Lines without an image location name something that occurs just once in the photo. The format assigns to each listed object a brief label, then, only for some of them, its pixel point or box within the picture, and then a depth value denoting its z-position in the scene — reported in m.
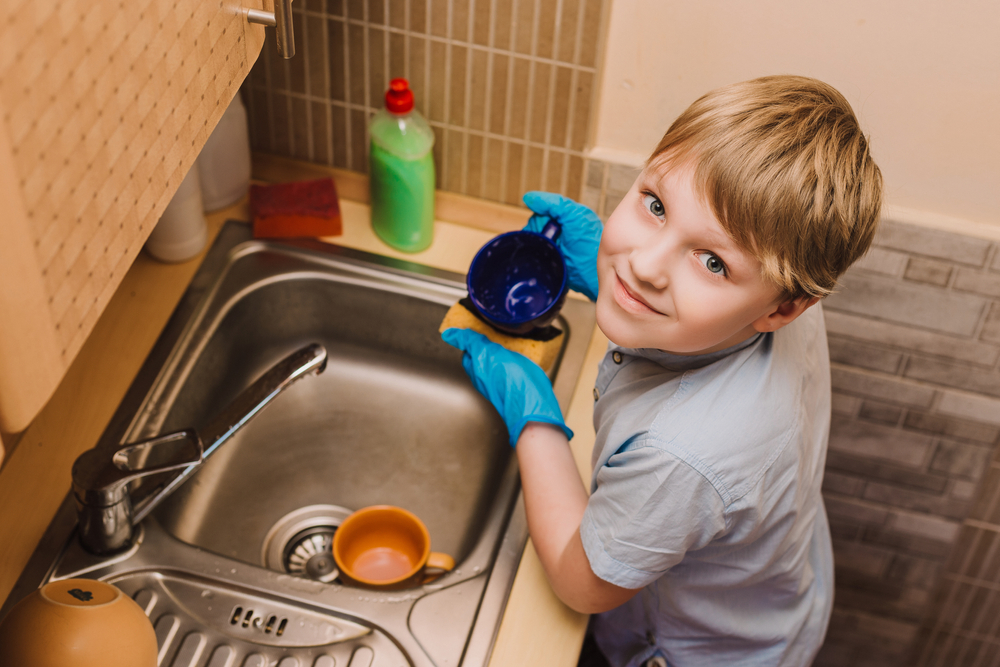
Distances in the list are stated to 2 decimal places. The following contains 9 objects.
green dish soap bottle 1.23
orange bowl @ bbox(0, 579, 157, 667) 0.71
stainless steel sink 0.94
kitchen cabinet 0.48
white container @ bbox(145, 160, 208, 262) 1.21
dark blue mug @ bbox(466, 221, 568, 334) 1.09
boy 0.69
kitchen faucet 0.90
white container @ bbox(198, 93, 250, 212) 1.26
